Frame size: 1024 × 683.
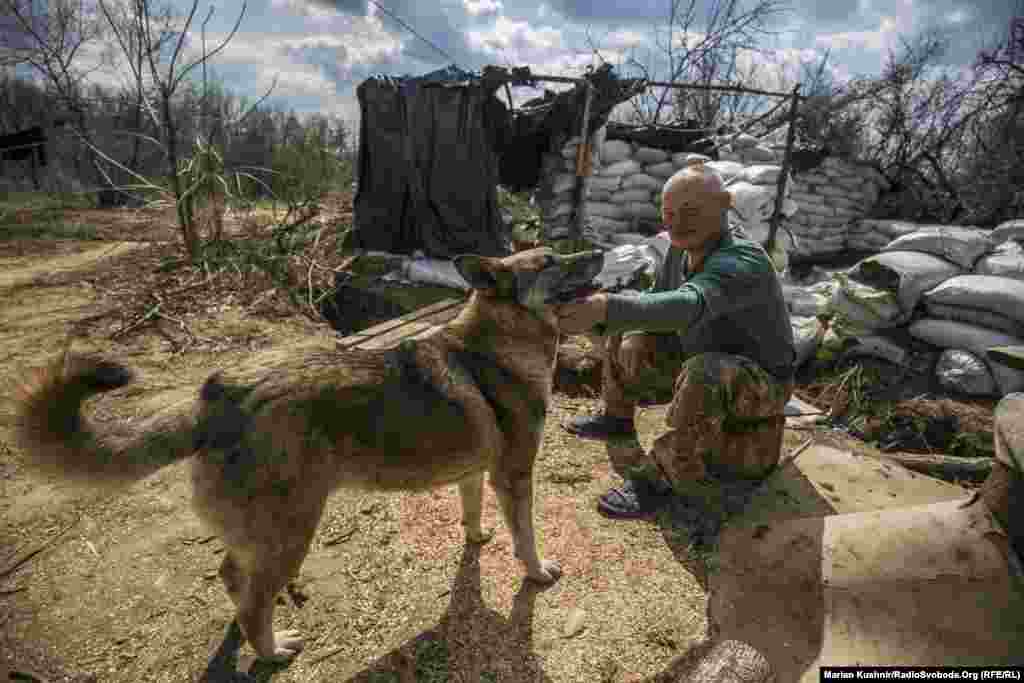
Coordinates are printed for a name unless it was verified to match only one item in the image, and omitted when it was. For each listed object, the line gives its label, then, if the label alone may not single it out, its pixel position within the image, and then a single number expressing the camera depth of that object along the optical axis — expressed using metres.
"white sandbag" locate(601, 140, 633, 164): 8.45
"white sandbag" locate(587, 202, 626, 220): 8.53
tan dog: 1.68
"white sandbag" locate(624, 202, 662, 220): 8.60
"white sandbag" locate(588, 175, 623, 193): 8.43
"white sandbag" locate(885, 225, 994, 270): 5.68
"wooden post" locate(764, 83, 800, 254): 7.06
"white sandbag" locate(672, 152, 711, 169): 8.26
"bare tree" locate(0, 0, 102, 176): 16.31
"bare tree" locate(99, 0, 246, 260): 6.60
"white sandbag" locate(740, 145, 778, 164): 8.55
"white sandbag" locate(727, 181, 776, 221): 7.07
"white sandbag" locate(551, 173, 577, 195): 8.15
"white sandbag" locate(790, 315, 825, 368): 5.36
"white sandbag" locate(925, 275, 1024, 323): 4.82
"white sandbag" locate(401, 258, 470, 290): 7.02
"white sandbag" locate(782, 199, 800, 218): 7.55
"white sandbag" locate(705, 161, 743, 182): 7.71
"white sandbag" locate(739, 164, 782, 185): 7.39
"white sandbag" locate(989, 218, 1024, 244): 5.98
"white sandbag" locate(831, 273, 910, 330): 5.35
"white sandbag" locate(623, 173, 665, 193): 8.52
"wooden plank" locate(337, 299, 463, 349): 4.68
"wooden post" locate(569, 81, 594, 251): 7.24
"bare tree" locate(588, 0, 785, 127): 14.09
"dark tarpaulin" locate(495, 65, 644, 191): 7.50
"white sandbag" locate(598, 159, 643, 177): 8.41
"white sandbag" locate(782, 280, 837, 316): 5.87
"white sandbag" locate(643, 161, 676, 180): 8.68
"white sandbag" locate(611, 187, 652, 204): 8.55
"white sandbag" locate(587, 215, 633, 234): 8.54
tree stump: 1.68
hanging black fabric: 7.40
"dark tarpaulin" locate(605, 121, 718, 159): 8.68
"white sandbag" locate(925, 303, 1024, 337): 4.84
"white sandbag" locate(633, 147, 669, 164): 8.67
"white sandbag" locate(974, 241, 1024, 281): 5.35
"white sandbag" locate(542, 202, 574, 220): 8.30
